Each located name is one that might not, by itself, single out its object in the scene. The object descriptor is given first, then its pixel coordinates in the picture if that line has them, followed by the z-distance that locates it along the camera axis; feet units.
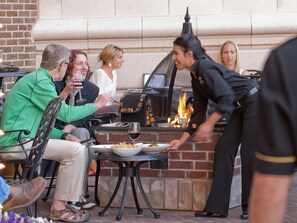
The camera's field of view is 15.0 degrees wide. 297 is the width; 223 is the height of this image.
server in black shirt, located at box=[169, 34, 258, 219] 28.76
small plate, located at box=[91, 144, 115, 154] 30.47
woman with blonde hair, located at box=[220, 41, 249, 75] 43.65
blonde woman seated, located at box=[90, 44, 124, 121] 44.02
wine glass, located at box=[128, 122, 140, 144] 30.81
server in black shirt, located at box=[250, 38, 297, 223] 7.96
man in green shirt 30.00
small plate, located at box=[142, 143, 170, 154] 30.50
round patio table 30.04
